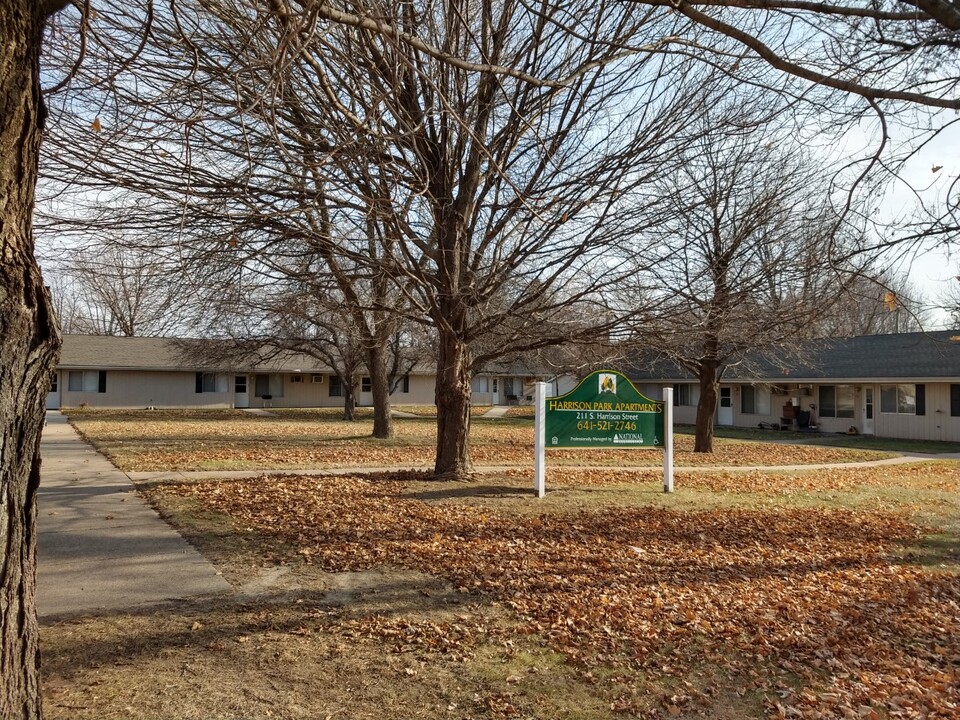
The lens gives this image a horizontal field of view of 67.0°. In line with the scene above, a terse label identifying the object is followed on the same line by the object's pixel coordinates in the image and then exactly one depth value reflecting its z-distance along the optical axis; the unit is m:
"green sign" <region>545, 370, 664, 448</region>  12.74
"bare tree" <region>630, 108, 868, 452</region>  10.42
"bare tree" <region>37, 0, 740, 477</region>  6.96
